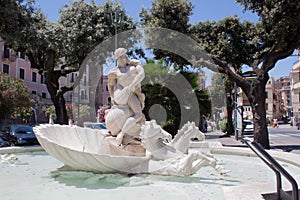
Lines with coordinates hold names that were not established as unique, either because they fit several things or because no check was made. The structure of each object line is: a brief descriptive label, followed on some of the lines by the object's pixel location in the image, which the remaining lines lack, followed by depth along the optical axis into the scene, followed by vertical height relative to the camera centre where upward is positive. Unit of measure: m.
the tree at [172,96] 19.09 +1.32
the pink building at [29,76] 32.28 +5.06
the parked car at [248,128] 30.01 -1.23
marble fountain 4.63 -0.92
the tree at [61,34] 13.38 +4.10
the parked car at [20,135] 13.66 -0.72
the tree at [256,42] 12.08 +3.33
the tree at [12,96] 22.45 +1.72
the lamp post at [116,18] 17.89 +5.96
